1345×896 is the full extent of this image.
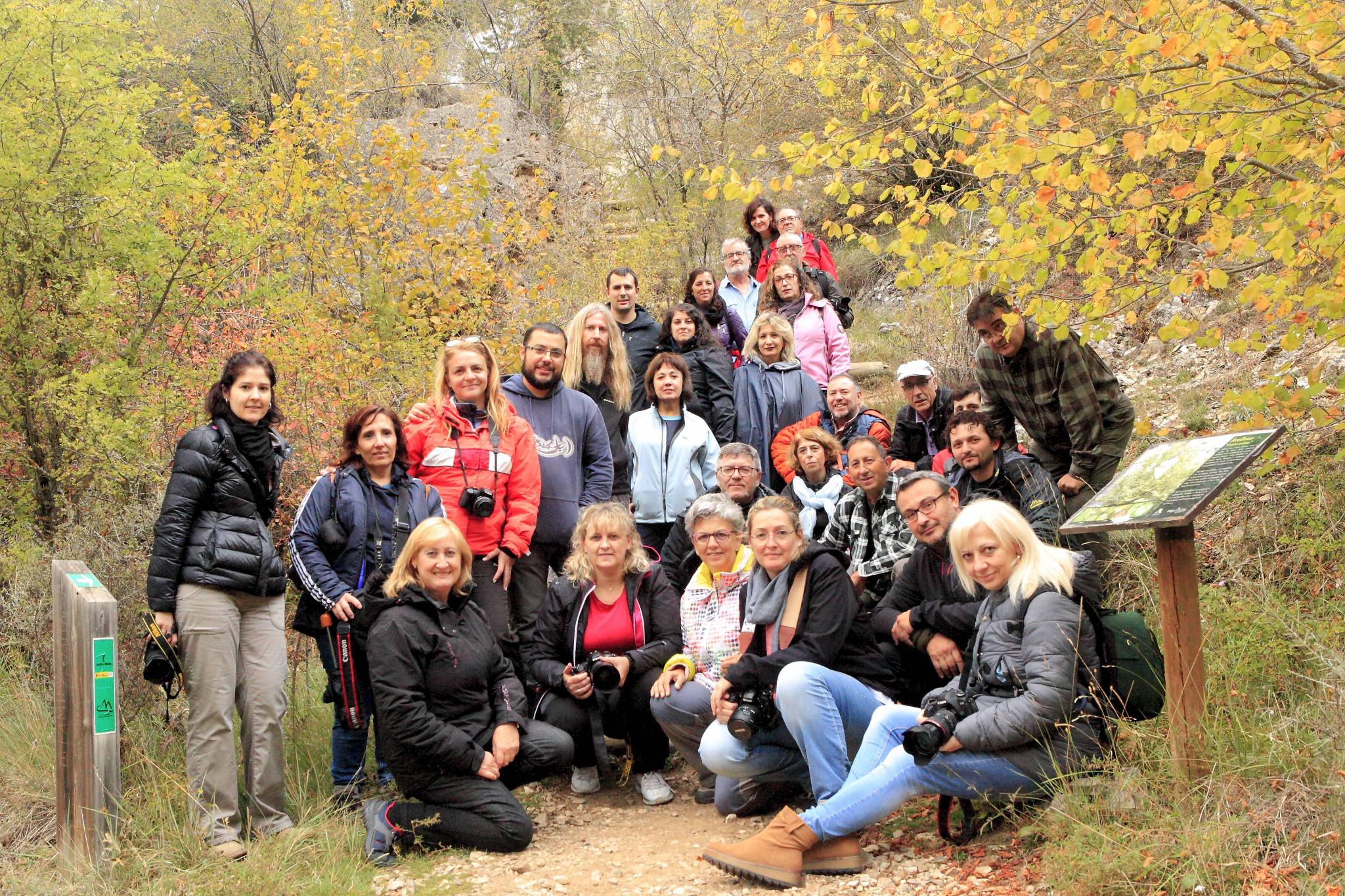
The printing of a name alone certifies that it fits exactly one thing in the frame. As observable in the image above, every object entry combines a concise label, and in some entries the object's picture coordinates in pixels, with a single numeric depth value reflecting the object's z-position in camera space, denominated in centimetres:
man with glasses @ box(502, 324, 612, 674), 584
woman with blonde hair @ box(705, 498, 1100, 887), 392
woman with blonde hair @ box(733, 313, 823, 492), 702
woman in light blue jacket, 638
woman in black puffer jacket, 451
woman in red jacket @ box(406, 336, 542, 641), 554
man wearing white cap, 638
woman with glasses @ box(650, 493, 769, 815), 508
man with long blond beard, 664
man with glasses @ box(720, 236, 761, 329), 823
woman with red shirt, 527
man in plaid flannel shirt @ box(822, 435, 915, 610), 544
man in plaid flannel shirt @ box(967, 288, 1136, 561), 536
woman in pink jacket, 772
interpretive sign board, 350
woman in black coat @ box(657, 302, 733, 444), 700
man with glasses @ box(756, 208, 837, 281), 852
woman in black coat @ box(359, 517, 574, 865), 463
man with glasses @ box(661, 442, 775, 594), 587
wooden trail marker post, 411
